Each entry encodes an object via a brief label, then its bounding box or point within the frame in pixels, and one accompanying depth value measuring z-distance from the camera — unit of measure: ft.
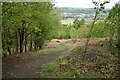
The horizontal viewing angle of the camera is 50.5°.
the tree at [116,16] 32.13
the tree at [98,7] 29.00
